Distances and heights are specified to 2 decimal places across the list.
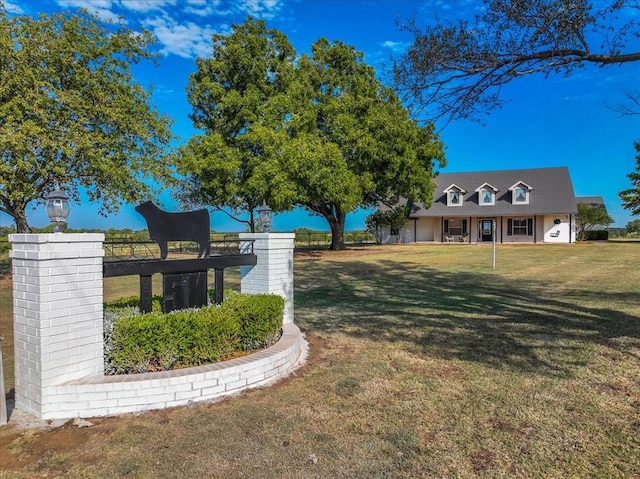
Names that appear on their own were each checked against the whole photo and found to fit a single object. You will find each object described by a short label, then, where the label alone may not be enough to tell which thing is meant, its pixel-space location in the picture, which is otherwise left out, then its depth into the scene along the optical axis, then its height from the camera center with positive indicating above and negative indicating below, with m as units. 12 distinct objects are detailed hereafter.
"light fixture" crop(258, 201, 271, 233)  5.87 +0.19
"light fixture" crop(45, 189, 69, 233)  3.59 +0.20
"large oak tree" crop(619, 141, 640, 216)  30.08 +2.87
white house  29.42 +1.71
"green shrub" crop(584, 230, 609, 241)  36.28 -0.10
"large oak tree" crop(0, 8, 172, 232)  12.52 +3.85
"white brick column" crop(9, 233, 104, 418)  3.27 -0.67
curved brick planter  3.33 -1.36
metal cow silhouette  4.32 +0.05
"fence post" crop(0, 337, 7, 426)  3.20 -1.38
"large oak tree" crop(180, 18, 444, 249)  18.12 +4.87
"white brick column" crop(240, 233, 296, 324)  5.58 -0.50
